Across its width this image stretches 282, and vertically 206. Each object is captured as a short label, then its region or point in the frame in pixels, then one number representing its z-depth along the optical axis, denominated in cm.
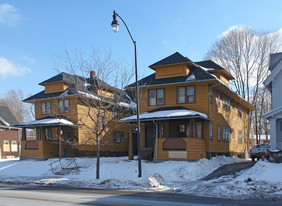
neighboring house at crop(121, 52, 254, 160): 2317
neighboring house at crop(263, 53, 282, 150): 2159
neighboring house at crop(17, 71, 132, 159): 2934
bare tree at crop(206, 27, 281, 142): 4256
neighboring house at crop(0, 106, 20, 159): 3909
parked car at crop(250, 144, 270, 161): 2675
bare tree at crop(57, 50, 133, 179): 1883
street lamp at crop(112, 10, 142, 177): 1767
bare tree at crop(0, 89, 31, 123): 7156
